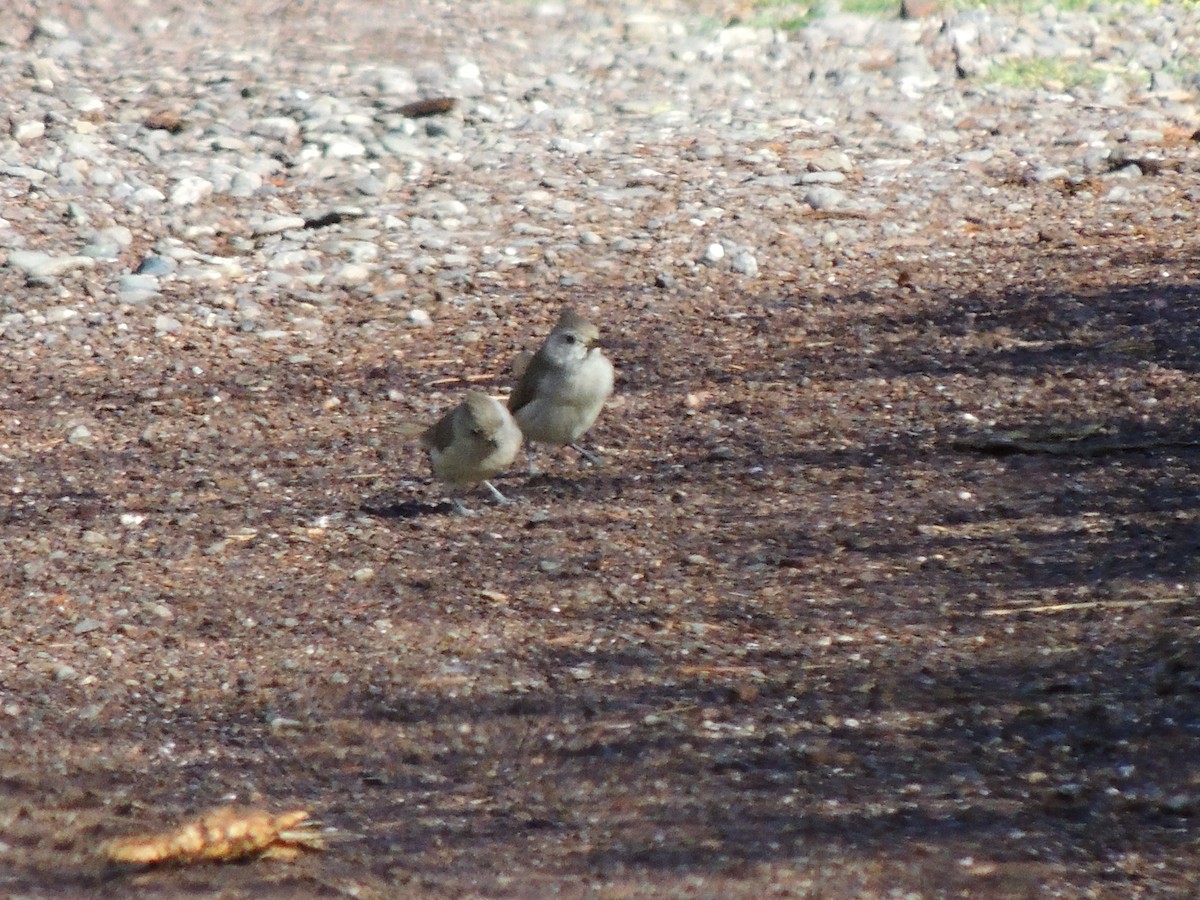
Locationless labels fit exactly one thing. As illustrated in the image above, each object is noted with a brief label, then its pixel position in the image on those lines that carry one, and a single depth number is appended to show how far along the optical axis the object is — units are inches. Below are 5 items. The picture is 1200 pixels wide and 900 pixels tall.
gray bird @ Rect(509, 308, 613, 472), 484.4
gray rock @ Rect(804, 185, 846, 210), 708.0
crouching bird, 457.7
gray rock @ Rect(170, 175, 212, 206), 705.6
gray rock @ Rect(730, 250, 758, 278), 649.0
